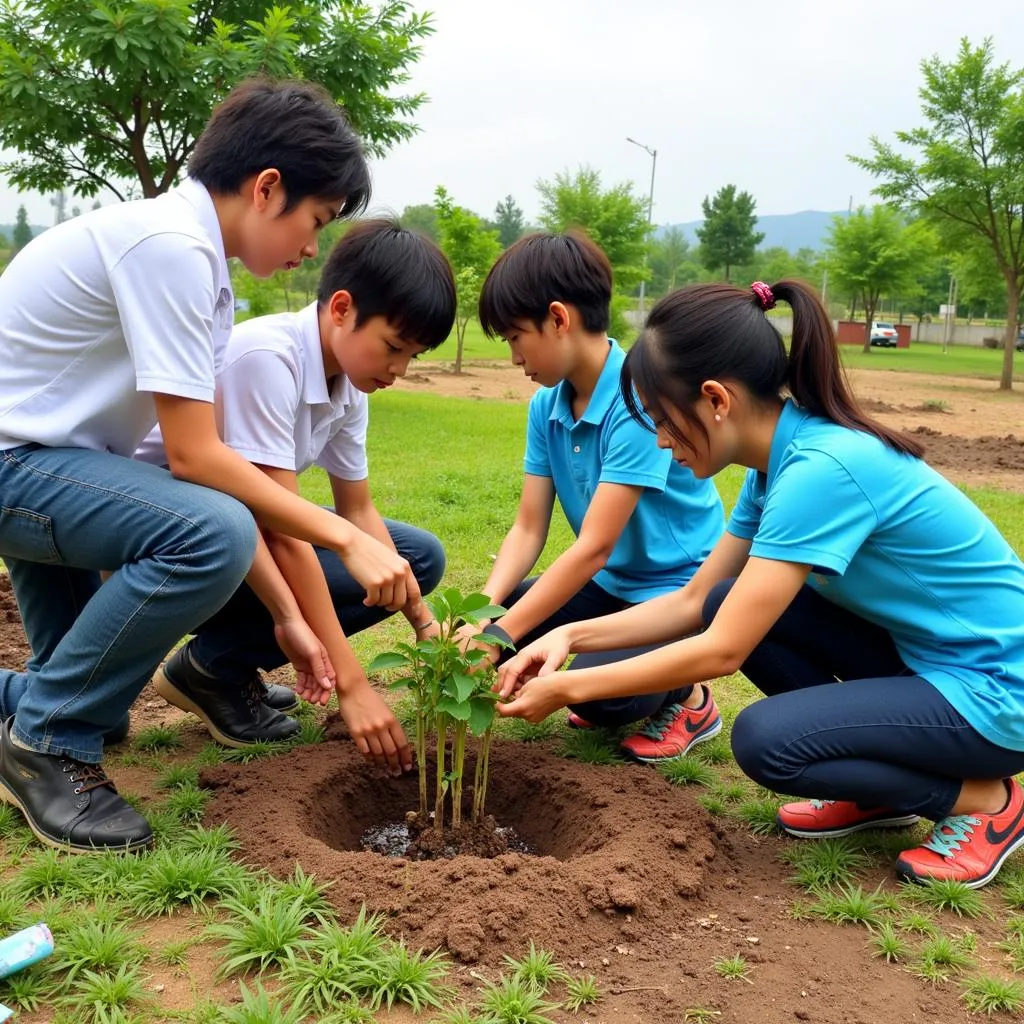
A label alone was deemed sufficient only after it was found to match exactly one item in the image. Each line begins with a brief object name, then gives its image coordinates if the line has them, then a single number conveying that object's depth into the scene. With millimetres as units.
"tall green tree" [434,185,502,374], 21641
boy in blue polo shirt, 3113
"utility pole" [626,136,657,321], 30484
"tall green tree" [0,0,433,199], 9336
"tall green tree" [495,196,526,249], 95375
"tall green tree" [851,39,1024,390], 20609
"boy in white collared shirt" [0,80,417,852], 2434
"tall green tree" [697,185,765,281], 52875
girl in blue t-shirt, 2451
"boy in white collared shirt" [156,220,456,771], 2826
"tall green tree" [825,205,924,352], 36375
